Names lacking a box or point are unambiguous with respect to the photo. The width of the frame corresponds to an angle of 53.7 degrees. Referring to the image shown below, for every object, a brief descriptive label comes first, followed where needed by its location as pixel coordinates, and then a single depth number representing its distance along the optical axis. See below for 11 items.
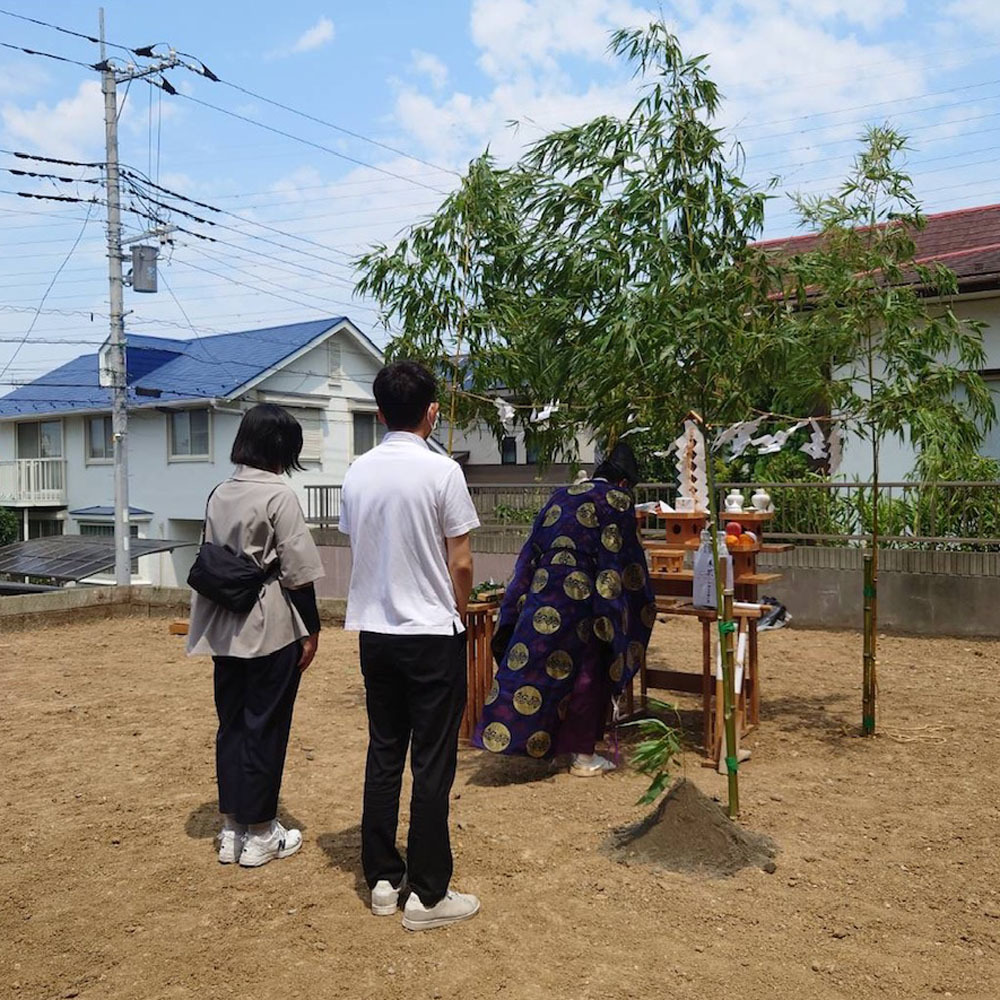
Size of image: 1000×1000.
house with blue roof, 24.22
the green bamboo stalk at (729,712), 4.18
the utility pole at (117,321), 19.20
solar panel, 17.58
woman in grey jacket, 3.88
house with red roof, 10.91
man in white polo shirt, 3.30
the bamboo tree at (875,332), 5.30
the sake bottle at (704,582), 5.30
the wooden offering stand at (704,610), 5.34
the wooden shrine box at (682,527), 6.06
